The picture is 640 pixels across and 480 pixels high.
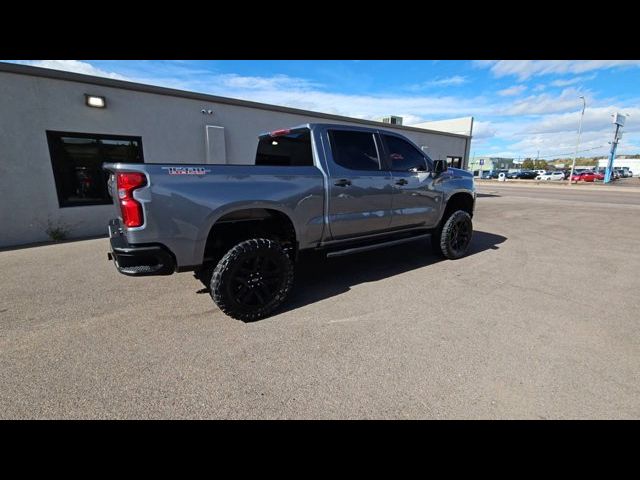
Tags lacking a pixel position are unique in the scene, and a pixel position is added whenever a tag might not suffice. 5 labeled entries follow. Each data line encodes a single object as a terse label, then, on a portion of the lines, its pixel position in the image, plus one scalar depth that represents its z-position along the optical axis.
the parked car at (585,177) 45.34
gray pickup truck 2.65
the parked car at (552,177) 48.38
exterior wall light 6.80
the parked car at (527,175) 53.72
